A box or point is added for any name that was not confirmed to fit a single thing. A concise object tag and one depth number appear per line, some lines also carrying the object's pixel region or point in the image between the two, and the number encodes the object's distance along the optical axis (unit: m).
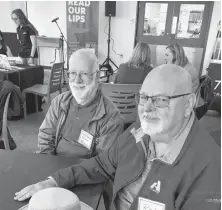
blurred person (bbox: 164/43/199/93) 3.10
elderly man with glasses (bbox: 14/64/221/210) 0.84
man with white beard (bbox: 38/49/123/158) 1.43
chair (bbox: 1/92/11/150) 1.78
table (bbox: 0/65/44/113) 3.27
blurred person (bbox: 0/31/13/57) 4.12
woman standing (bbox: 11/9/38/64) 3.92
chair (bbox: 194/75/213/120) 2.45
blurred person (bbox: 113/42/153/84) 2.82
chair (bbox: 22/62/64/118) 3.33
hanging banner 6.00
